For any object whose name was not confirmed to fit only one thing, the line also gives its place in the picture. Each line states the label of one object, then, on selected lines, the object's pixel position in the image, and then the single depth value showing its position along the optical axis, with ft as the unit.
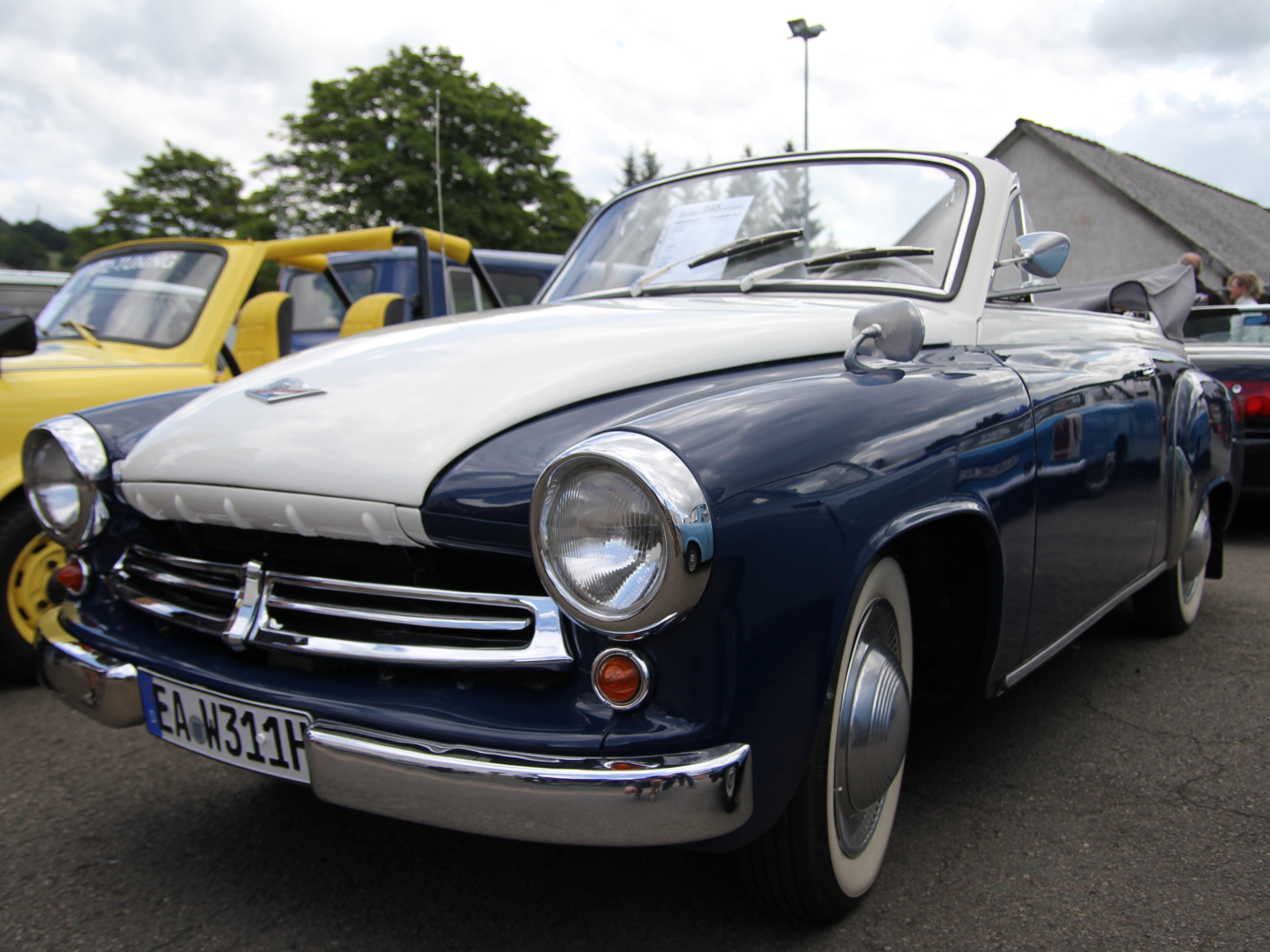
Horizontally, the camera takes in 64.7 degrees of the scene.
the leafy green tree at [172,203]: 118.62
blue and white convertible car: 4.58
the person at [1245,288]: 27.99
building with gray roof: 84.17
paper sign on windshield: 9.39
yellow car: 10.27
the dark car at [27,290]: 21.86
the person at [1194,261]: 20.58
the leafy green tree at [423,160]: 73.77
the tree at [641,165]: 178.81
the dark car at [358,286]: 30.04
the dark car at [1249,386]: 17.43
